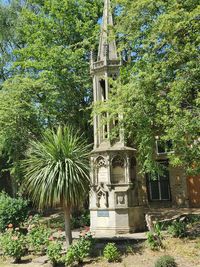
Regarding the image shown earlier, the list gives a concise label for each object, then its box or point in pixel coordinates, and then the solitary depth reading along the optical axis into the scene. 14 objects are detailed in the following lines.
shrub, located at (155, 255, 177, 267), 6.57
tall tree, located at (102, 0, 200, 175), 7.90
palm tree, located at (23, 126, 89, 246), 7.76
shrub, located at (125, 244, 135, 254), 7.87
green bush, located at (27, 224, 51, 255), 8.45
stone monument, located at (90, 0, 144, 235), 10.34
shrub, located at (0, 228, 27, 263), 7.97
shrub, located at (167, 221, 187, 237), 8.75
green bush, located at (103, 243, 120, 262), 7.38
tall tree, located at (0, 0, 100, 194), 14.70
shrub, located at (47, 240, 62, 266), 7.36
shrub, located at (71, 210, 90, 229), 12.65
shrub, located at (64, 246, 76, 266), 7.24
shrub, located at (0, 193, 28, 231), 9.55
